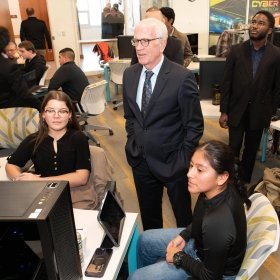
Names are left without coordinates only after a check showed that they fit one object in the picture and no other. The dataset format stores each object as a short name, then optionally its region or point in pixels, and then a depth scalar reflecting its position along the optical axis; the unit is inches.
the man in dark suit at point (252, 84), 98.7
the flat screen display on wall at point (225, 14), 276.1
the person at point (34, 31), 269.1
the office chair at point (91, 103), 151.6
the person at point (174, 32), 121.9
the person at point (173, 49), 103.5
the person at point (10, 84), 117.5
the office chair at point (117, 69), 206.1
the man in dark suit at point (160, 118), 66.9
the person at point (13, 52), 183.0
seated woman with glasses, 73.3
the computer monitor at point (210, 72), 134.3
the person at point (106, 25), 311.9
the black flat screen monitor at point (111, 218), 51.1
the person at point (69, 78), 155.9
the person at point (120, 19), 309.8
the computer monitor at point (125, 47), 220.5
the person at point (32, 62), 179.5
